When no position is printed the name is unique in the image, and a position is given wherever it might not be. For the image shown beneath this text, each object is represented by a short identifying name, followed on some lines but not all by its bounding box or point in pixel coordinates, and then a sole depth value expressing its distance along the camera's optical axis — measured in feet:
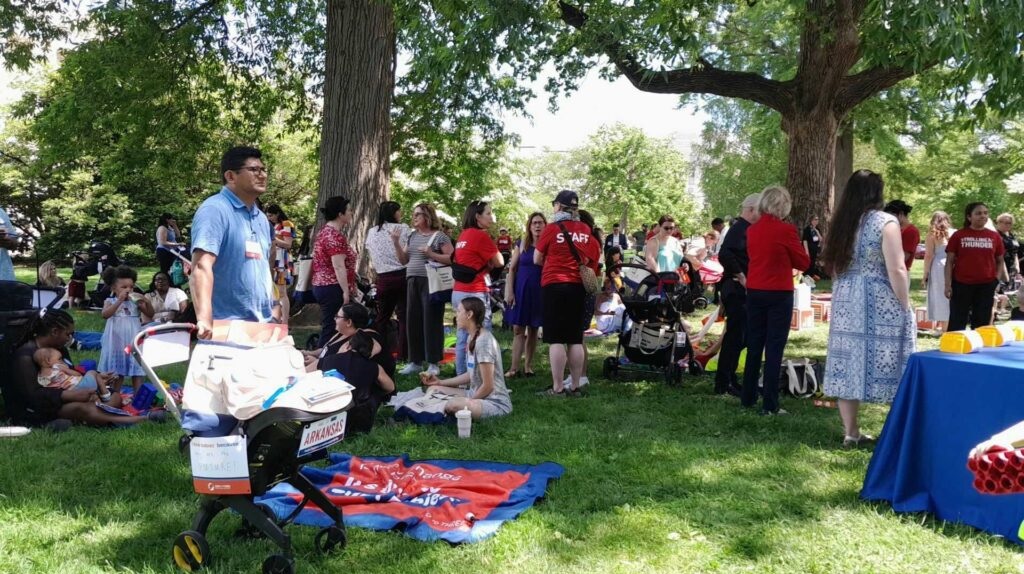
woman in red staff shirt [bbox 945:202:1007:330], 28.09
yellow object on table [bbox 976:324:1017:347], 14.90
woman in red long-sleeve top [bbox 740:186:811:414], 21.03
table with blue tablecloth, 12.82
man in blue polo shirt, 12.26
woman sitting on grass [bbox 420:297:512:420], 20.86
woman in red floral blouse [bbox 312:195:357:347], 25.94
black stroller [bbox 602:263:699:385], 26.86
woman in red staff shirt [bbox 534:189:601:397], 23.82
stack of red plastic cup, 5.62
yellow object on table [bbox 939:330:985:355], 14.25
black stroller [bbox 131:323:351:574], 11.23
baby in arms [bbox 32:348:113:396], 20.35
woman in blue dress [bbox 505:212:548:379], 27.35
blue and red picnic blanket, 13.73
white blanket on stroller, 11.14
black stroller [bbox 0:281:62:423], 20.11
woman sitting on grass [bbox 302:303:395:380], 20.30
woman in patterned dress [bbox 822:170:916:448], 17.48
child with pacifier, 23.94
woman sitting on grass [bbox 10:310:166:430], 20.17
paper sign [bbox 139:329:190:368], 11.82
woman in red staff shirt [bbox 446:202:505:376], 25.99
